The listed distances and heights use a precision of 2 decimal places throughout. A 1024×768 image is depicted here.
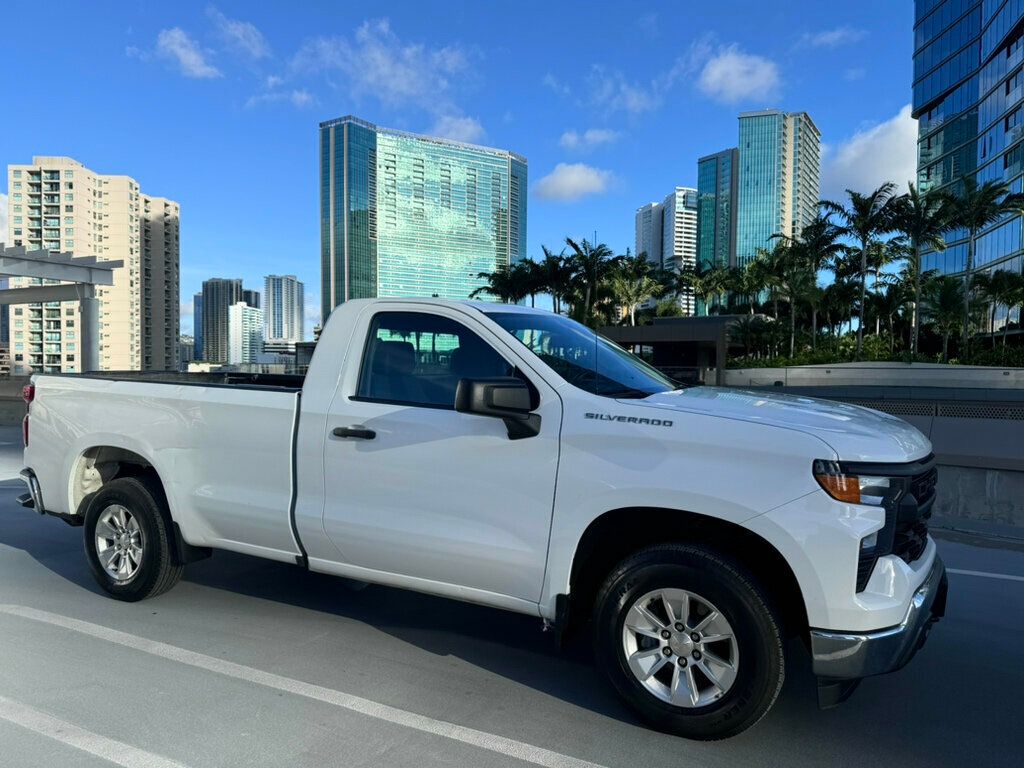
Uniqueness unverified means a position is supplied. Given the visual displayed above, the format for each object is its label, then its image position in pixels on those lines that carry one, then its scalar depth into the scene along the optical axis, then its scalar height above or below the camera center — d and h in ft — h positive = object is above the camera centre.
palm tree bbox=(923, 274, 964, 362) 153.07 +12.45
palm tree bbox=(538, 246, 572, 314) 184.55 +21.42
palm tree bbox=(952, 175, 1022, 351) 143.54 +30.54
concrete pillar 79.82 +2.89
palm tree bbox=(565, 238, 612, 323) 180.24 +22.54
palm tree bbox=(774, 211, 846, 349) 162.71 +26.12
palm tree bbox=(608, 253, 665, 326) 191.93 +20.44
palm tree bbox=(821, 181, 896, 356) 149.69 +30.16
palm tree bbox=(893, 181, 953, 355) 145.28 +28.50
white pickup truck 9.59 -2.15
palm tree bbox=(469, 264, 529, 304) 189.16 +19.05
